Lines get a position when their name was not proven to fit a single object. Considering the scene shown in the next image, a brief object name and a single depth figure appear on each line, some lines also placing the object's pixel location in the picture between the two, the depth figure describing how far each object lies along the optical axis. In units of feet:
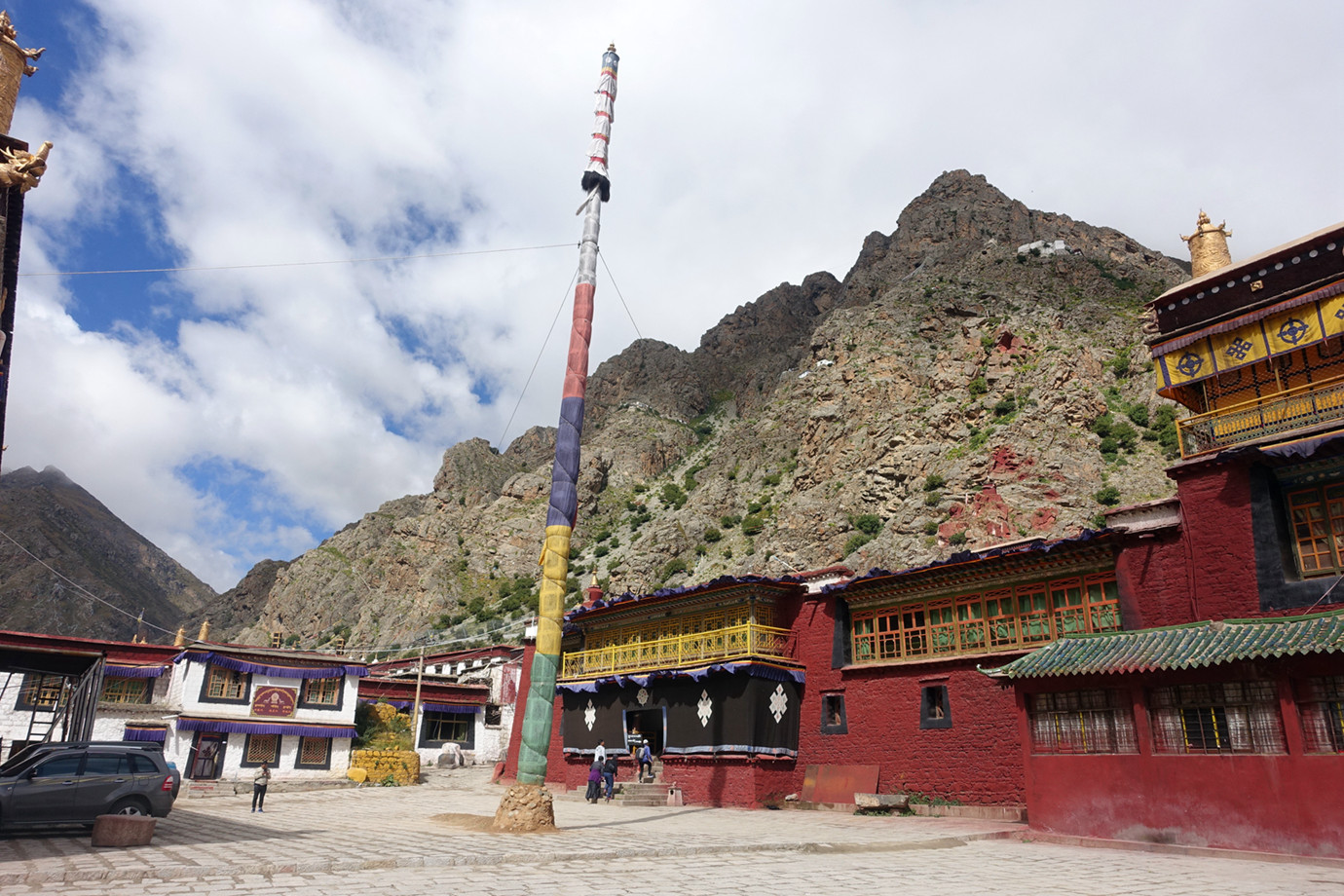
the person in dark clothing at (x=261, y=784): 75.20
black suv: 44.55
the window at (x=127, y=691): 120.88
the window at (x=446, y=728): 148.77
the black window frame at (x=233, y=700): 118.42
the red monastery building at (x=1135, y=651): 50.57
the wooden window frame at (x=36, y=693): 116.88
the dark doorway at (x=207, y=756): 114.42
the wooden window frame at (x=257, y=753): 118.93
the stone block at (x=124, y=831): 42.09
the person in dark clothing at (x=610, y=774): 95.76
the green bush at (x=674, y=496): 304.71
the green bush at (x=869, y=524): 208.03
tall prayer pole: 63.16
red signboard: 121.90
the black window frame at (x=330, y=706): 126.00
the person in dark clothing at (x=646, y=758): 99.55
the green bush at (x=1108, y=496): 171.94
